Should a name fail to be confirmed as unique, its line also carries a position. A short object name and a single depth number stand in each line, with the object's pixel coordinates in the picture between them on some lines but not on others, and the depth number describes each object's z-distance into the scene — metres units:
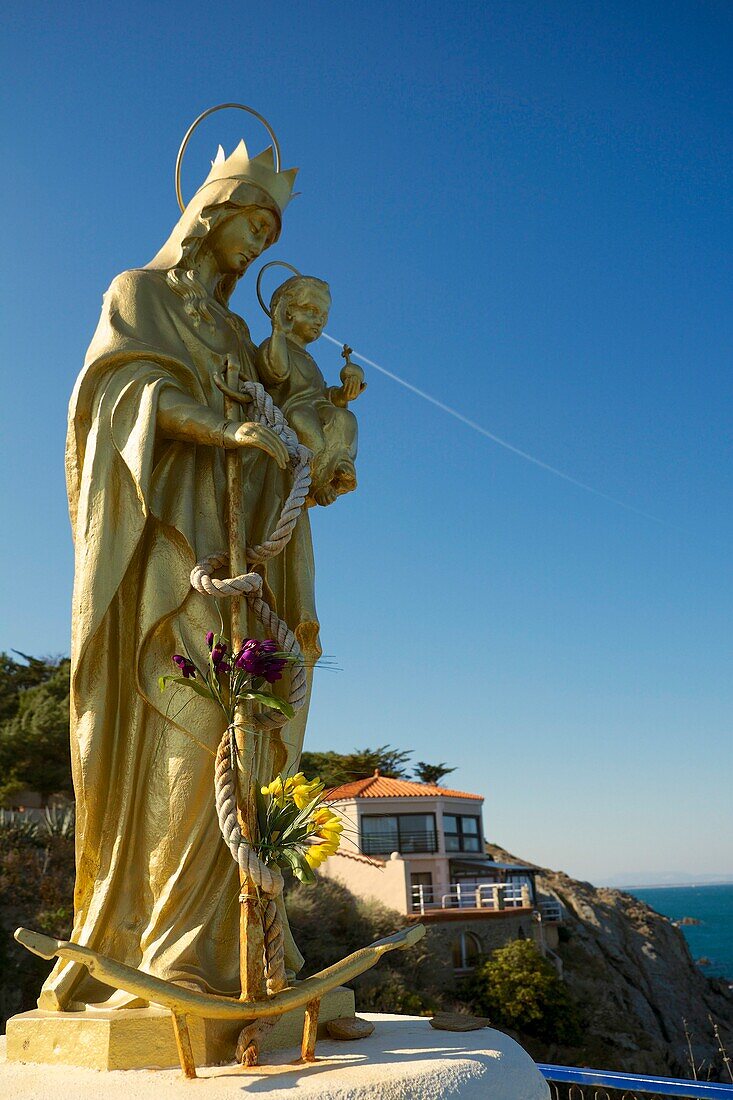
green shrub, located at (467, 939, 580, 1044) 29.42
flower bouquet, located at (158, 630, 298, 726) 4.00
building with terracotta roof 35.16
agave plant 27.80
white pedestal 3.31
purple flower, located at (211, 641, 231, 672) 4.02
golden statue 4.20
